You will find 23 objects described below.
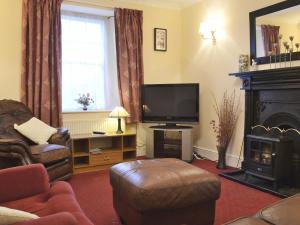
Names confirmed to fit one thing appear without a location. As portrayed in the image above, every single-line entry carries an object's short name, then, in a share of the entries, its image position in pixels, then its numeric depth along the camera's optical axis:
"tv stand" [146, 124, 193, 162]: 4.35
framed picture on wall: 5.03
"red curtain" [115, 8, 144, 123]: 4.65
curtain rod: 4.33
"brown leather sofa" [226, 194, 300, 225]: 1.39
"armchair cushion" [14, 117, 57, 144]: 3.56
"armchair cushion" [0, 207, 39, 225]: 1.11
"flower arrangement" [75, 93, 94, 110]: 4.56
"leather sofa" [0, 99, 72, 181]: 2.77
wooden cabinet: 4.03
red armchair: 1.65
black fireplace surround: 3.17
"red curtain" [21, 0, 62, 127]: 4.01
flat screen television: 4.51
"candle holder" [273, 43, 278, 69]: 3.50
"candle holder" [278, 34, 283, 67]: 3.42
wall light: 4.47
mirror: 3.29
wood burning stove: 3.07
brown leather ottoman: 1.99
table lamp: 4.33
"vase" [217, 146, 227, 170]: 4.09
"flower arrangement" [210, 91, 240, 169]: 4.11
